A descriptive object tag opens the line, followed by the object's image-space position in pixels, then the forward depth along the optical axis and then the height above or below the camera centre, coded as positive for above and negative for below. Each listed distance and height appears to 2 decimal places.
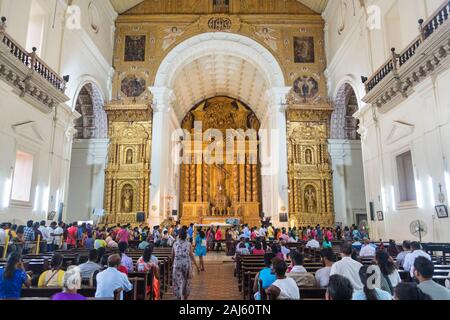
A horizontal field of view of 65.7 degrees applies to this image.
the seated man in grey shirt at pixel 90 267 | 4.54 -0.56
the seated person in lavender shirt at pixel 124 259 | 5.32 -0.55
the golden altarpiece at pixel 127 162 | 17.11 +3.05
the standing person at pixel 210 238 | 15.20 -0.65
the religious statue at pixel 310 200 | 17.33 +1.15
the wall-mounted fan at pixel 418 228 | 8.42 -0.11
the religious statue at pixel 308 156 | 17.81 +3.40
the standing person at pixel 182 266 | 5.57 -0.68
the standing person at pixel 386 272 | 3.45 -0.49
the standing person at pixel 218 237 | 14.90 -0.58
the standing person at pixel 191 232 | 12.99 -0.32
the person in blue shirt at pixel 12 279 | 3.52 -0.56
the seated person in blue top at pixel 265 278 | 3.99 -0.62
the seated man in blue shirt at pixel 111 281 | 3.58 -0.60
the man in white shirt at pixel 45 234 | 9.09 -0.28
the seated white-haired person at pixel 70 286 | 2.67 -0.49
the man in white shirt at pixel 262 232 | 13.16 -0.33
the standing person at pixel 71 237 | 9.84 -0.39
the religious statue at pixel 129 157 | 17.83 +3.34
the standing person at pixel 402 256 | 5.72 -0.54
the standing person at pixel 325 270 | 4.00 -0.54
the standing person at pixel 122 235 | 10.60 -0.36
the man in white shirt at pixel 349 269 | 3.75 -0.49
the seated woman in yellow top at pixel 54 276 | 4.12 -0.62
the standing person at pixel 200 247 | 9.34 -0.63
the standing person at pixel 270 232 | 13.47 -0.34
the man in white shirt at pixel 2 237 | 7.53 -0.30
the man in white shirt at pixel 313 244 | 9.30 -0.55
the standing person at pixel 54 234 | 9.45 -0.30
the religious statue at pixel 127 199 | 17.27 +1.20
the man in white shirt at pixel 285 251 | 7.42 -0.58
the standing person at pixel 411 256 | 4.88 -0.45
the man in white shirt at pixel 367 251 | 6.99 -0.55
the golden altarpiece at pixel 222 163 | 24.27 +4.34
